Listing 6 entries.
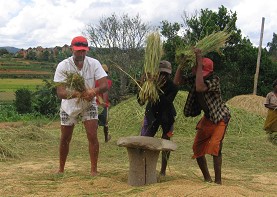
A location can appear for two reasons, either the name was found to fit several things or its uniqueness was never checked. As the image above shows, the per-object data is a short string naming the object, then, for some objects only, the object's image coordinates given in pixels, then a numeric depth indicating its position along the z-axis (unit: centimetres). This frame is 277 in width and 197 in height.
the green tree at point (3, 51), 5094
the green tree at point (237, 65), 1923
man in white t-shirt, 504
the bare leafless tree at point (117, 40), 2061
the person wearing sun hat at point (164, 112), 503
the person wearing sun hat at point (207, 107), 471
